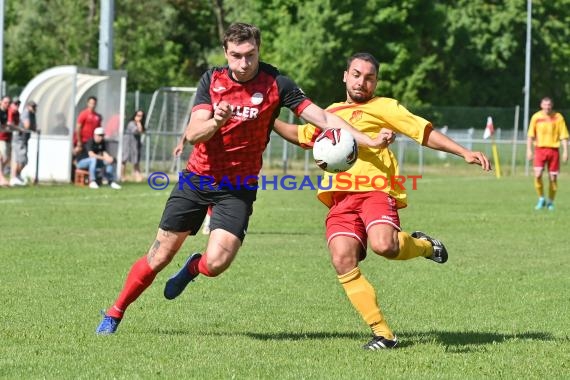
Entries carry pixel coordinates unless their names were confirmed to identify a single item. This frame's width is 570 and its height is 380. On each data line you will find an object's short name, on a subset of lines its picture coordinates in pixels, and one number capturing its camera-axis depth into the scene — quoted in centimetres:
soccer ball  1556
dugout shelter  5719
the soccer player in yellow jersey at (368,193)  1616
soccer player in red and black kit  1576
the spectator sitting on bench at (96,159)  5414
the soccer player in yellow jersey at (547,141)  4775
